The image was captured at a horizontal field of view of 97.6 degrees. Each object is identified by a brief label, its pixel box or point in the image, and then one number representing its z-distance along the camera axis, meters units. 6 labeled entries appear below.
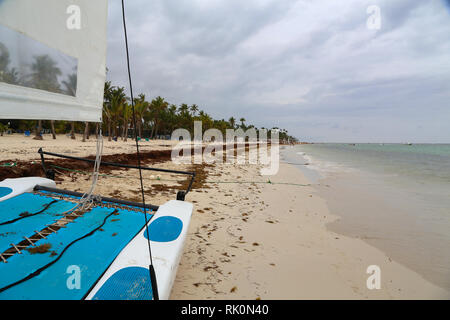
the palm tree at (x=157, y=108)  55.16
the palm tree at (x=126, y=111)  40.12
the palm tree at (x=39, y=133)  26.83
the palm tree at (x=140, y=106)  43.84
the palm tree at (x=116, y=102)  36.94
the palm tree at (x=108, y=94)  41.36
